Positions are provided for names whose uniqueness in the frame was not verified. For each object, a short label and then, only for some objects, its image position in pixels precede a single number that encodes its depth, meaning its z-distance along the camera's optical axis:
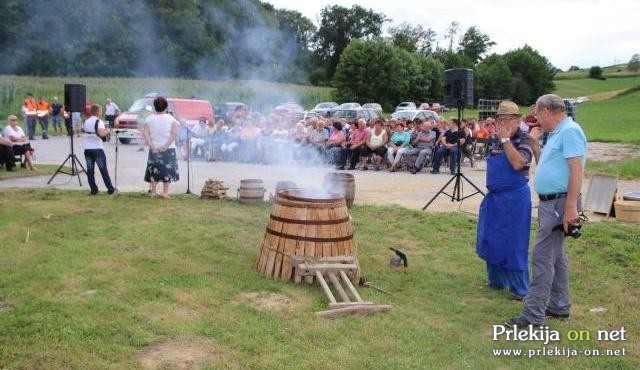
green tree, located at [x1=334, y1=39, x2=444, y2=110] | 41.56
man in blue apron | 5.17
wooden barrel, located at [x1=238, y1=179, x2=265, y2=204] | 9.36
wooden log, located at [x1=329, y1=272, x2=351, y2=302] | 5.02
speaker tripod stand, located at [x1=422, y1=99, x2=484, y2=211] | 9.34
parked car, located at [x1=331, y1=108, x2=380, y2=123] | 28.54
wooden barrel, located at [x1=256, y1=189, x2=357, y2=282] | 5.50
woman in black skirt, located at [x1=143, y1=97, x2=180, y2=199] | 9.08
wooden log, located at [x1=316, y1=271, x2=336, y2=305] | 4.97
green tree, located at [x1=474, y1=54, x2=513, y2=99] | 68.00
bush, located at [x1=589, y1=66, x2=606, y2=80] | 90.50
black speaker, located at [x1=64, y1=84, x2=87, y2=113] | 11.09
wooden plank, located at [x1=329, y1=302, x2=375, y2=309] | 4.88
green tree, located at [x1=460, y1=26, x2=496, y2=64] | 89.56
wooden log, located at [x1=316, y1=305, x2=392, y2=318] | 4.76
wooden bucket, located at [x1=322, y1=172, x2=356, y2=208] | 8.82
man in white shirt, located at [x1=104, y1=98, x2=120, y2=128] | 23.48
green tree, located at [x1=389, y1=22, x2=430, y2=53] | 79.35
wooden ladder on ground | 4.88
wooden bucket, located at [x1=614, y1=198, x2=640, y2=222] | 8.66
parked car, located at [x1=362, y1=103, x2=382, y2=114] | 39.38
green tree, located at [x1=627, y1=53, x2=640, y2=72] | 94.62
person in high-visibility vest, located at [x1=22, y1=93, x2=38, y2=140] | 21.03
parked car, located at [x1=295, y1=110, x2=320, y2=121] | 23.36
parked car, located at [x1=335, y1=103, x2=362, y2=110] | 36.28
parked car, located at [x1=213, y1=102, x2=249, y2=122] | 24.96
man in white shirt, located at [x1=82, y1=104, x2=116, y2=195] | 9.53
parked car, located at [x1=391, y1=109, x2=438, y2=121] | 28.68
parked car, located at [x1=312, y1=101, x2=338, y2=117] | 37.31
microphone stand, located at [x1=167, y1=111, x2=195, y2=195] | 10.25
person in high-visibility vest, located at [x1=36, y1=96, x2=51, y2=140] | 21.71
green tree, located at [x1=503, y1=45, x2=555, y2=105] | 72.38
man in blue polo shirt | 4.32
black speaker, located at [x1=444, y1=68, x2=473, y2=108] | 9.66
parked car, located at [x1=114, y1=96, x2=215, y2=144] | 21.77
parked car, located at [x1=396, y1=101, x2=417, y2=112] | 45.48
